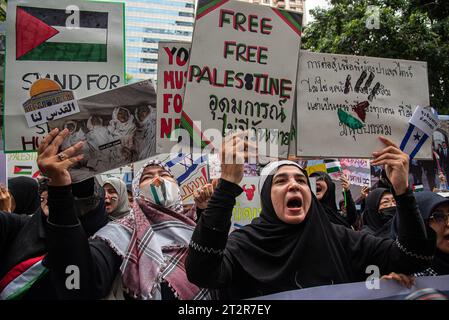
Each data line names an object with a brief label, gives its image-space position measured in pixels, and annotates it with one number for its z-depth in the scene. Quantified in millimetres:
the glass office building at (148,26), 84375
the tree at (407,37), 9539
